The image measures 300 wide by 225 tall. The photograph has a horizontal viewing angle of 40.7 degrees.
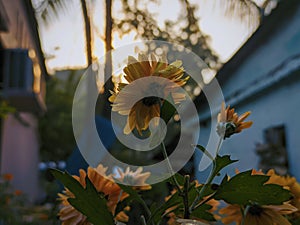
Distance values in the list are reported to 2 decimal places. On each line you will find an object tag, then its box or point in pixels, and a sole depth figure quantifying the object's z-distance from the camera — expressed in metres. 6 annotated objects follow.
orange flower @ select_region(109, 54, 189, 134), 0.36
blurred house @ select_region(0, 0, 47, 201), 4.71
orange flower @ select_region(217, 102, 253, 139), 0.38
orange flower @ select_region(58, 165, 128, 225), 0.41
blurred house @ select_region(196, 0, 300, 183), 2.87
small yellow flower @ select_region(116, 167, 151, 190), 0.43
